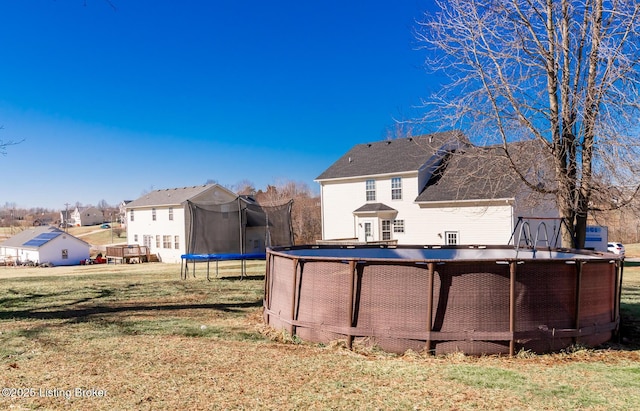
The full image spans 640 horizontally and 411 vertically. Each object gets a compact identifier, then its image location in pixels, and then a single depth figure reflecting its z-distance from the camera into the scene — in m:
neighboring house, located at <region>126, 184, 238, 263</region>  37.25
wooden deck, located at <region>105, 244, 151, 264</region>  38.94
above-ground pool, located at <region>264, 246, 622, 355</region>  6.57
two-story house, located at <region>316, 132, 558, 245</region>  23.17
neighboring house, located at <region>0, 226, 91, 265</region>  45.47
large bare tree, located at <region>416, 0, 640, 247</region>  9.37
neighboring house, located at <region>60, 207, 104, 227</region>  126.31
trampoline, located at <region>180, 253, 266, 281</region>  16.23
